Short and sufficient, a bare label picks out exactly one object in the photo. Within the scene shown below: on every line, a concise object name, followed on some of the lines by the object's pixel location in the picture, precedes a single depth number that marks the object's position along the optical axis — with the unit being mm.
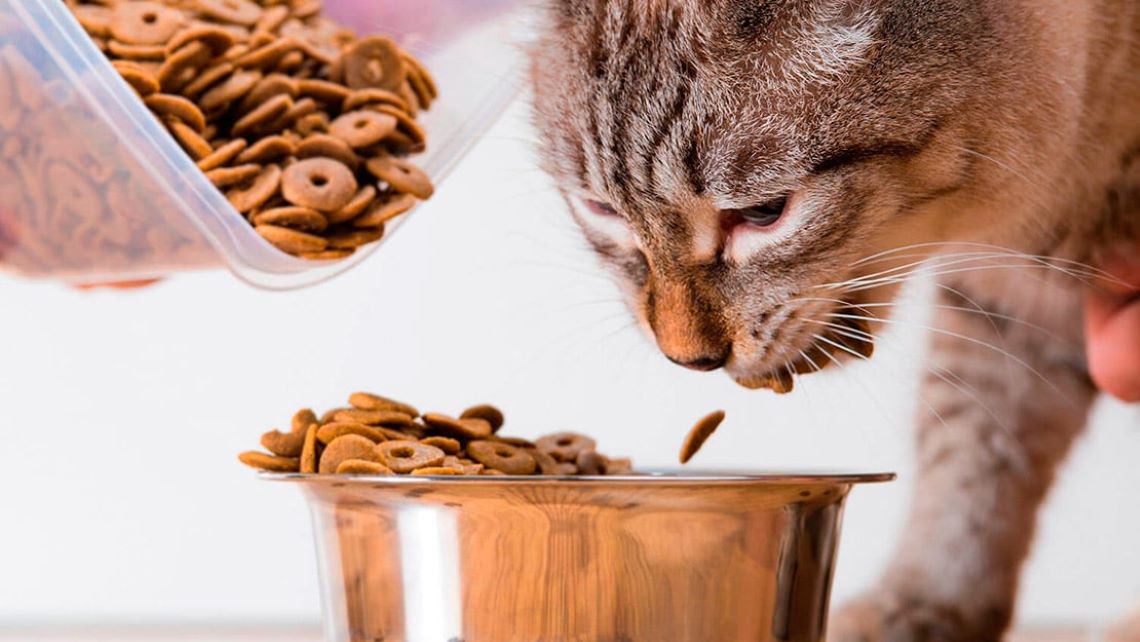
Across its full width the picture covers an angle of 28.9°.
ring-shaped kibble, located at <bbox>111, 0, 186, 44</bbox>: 577
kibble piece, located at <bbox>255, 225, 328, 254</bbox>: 536
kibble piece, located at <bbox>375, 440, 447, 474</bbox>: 481
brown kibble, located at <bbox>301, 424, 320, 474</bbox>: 490
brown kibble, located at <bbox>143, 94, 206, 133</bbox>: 554
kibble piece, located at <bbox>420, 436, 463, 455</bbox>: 496
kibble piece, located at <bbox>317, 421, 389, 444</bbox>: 489
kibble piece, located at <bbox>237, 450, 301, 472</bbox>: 495
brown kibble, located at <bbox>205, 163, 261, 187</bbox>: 546
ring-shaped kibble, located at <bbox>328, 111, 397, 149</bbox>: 572
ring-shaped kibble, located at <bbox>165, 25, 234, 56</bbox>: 570
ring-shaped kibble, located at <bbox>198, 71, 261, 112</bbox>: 574
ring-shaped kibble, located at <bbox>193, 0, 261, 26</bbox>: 602
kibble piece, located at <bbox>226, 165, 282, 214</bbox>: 544
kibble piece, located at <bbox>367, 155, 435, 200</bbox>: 560
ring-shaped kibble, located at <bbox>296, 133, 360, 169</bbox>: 564
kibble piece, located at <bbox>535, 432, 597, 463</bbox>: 526
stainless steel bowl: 457
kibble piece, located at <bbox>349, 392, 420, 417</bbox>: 511
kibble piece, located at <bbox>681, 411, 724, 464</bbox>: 523
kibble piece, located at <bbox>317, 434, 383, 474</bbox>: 482
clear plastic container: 527
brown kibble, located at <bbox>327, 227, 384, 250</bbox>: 554
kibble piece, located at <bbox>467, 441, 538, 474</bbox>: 499
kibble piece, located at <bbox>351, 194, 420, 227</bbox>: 557
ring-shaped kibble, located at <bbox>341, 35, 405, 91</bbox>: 600
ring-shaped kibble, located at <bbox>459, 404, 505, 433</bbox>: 532
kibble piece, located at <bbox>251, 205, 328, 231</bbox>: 539
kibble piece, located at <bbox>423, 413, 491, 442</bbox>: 507
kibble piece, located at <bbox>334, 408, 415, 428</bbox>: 499
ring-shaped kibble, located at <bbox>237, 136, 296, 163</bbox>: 556
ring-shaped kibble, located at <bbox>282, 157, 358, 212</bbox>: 544
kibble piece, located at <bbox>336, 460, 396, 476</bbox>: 474
